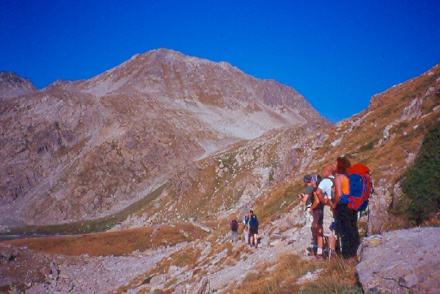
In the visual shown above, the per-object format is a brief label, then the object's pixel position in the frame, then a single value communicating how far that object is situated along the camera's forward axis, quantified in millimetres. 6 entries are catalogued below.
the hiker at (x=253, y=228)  19681
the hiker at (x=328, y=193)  9602
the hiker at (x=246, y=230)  20641
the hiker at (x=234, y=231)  24878
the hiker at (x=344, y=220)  8602
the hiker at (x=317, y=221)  10180
